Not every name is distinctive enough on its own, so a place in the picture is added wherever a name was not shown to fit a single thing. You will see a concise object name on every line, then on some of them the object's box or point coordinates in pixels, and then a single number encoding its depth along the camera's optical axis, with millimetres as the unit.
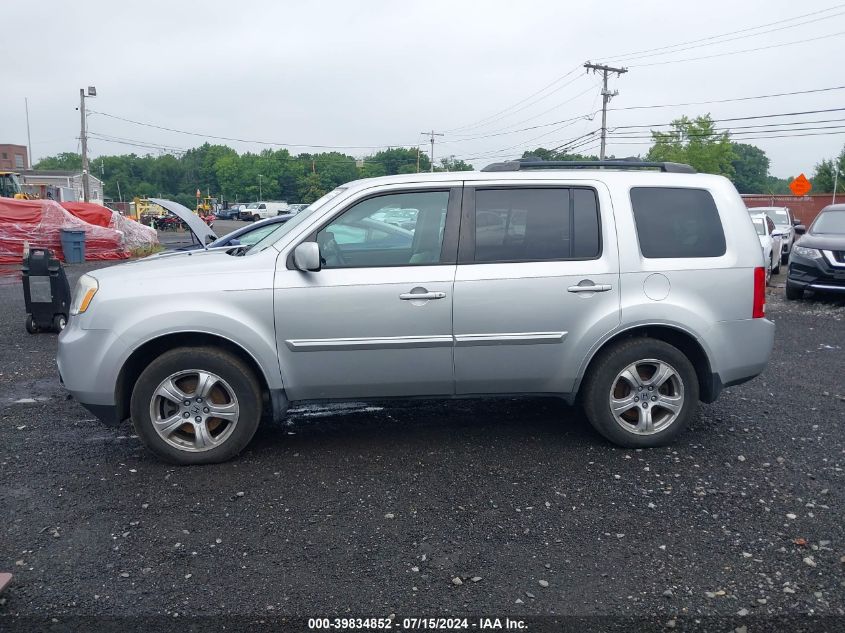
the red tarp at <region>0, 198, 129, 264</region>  20156
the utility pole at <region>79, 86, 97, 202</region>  45688
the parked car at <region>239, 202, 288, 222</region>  65875
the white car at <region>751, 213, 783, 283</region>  16078
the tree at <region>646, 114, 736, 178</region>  64500
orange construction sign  26344
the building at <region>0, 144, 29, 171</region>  98938
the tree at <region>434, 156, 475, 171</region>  64144
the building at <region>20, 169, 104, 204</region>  79500
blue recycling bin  20625
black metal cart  9680
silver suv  4688
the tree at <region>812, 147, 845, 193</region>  64312
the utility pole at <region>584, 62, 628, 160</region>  44250
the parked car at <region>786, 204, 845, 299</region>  12062
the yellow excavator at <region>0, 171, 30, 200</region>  35000
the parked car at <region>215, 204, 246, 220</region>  66625
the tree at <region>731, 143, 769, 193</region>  107500
